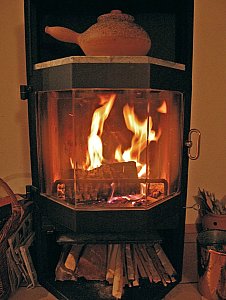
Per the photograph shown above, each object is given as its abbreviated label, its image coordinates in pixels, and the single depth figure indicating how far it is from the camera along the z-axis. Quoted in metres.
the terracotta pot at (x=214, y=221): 1.30
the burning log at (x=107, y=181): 1.11
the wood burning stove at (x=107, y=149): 1.03
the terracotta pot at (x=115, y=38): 1.05
